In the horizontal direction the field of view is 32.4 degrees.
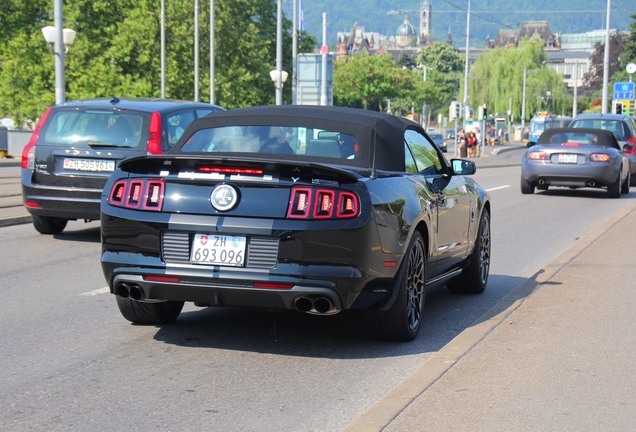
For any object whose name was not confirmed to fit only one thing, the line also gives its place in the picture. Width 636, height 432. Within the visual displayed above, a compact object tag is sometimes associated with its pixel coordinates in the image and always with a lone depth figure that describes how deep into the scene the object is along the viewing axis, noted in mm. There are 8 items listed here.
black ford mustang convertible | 6199
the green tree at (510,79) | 110875
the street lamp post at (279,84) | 44750
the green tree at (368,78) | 88438
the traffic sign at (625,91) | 59938
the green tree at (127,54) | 59938
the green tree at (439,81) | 113062
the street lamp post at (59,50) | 23656
